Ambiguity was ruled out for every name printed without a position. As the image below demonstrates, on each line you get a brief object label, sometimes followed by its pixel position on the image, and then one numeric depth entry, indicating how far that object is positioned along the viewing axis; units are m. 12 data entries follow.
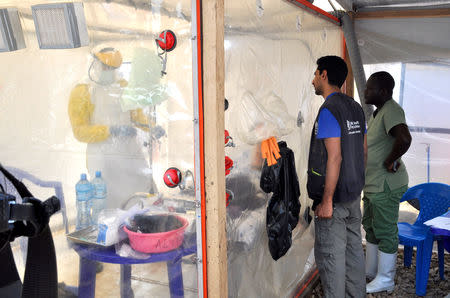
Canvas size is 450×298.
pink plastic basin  1.63
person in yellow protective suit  1.55
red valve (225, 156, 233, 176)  1.81
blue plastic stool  1.59
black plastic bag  2.17
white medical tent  1.43
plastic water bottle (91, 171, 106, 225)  1.61
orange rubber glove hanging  2.14
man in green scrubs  2.92
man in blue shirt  2.21
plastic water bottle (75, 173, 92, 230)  1.55
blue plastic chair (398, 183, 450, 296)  3.12
